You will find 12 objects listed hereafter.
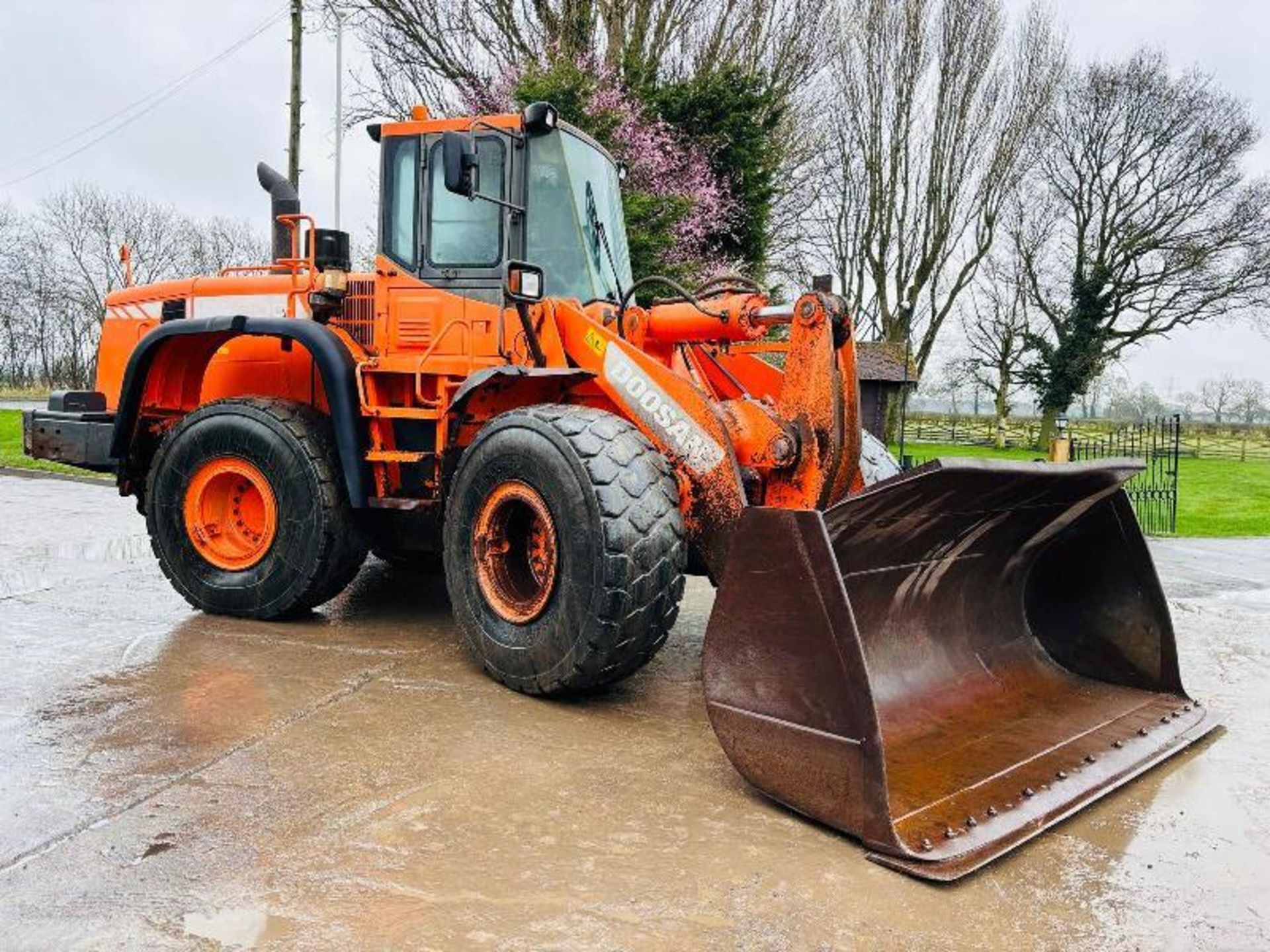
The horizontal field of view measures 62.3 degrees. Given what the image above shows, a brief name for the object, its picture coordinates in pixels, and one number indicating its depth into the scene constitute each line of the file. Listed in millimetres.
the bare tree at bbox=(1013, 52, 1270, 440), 31359
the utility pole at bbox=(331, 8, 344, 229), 17391
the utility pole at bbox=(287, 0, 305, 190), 17594
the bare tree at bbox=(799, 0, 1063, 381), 24500
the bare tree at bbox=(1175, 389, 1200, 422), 51600
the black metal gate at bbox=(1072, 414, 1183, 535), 13773
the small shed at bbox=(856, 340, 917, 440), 15258
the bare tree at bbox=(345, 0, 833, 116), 17859
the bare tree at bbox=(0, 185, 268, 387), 40531
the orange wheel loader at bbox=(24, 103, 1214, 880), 3311
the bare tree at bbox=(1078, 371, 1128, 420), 34031
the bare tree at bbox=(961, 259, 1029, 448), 35031
